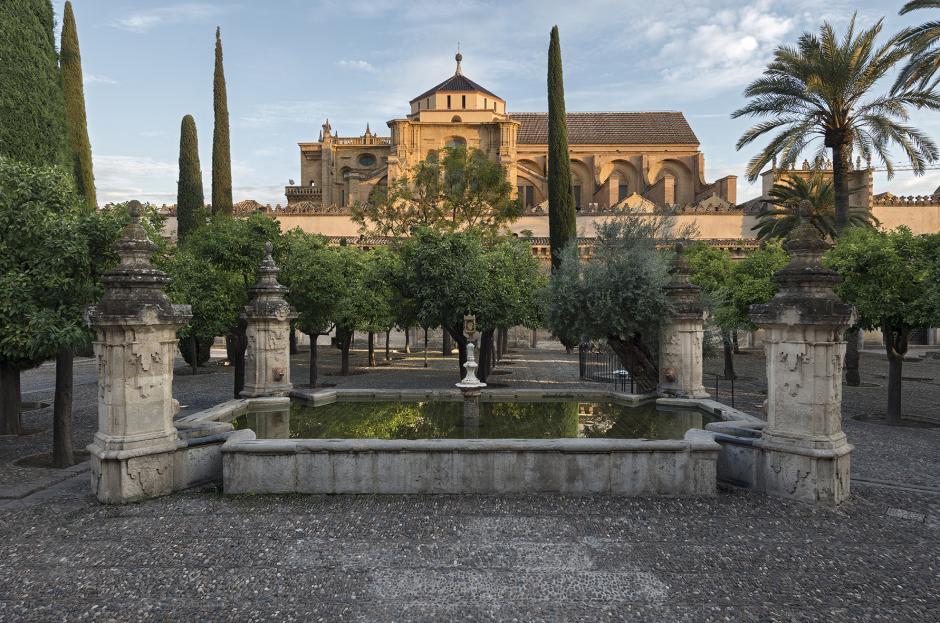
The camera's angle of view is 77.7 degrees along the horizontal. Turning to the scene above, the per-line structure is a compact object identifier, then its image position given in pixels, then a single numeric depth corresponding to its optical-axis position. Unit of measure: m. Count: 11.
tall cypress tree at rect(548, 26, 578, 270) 26.38
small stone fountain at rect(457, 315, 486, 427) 9.87
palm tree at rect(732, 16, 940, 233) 16.83
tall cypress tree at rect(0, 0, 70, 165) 10.18
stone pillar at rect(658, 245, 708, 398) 11.98
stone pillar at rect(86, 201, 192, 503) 7.23
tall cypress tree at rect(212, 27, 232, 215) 28.91
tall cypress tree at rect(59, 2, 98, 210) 25.11
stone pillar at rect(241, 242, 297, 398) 11.58
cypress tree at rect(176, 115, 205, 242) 28.06
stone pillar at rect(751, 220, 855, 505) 7.25
